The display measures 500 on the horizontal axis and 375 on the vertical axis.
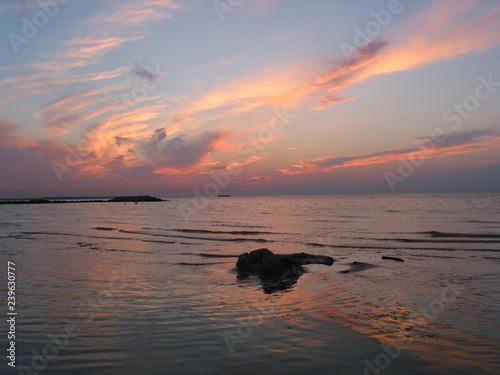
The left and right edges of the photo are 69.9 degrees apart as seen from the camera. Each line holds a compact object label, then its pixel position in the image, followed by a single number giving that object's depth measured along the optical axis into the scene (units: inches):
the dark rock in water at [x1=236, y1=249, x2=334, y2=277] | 642.8
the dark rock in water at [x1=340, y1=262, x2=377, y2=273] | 665.0
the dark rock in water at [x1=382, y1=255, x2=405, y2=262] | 786.8
